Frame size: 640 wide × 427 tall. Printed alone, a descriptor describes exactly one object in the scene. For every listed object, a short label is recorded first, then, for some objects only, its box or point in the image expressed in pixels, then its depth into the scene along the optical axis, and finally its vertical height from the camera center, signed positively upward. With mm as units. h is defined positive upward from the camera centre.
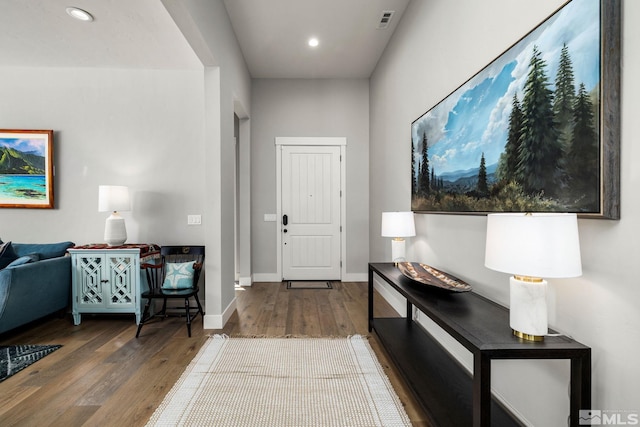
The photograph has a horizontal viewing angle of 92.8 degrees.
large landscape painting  1113 +408
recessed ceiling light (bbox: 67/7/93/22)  2559 +1702
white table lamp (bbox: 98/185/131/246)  3096 +47
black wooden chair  2812 -624
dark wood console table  1089 -623
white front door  4703 -6
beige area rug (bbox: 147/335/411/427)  1663 -1119
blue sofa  2611 -637
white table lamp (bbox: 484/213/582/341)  1031 -157
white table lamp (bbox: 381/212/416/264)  2598 -121
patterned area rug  2164 -1112
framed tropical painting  3467 +503
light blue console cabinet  3057 -682
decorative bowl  1763 -437
